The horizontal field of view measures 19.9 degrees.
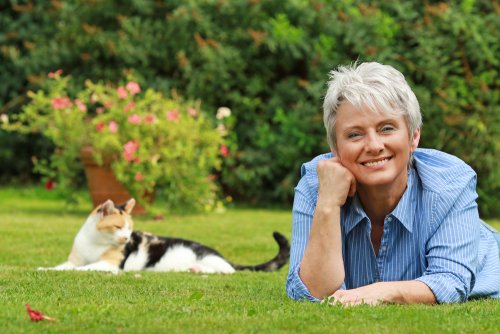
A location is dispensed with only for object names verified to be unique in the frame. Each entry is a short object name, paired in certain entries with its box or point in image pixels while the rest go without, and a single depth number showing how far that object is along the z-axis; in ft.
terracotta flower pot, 48.83
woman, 19.44
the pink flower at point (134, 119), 47.76
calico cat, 32.08
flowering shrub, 47.99
